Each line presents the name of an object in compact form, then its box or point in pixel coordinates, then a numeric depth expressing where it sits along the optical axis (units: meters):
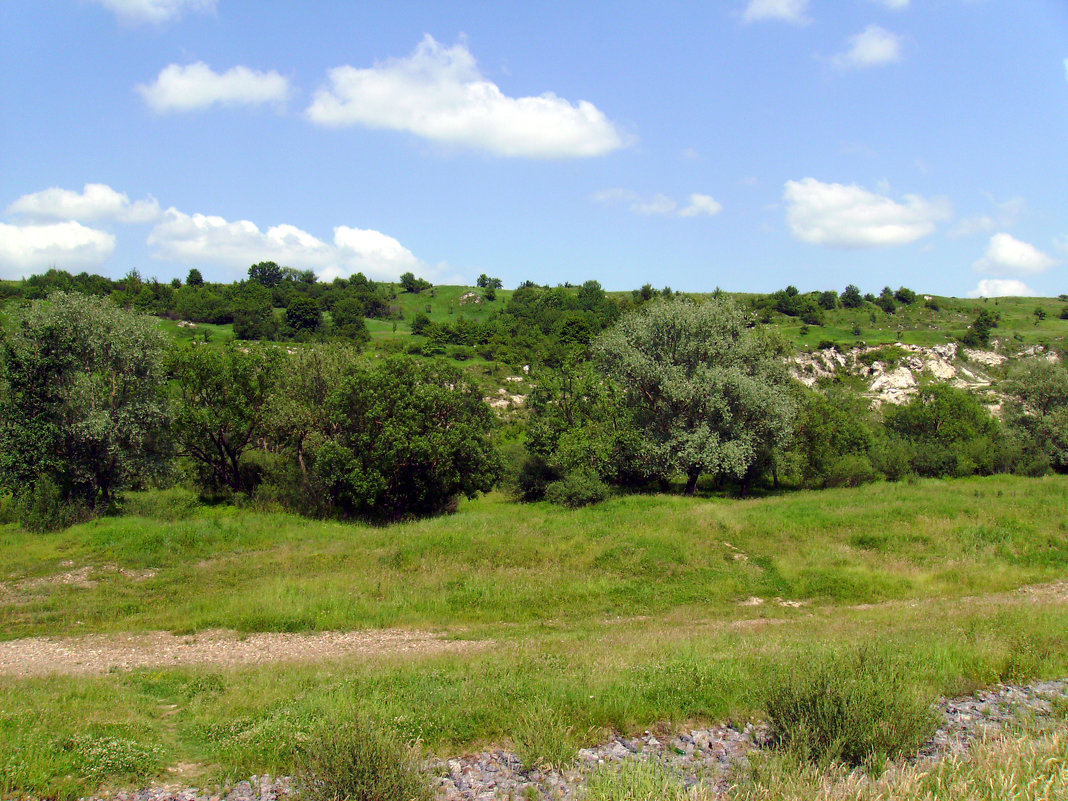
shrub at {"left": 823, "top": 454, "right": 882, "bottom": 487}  39.84
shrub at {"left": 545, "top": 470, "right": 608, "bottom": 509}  31.36
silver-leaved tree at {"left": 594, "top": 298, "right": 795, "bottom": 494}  33.00
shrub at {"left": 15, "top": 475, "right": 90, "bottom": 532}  25.17
